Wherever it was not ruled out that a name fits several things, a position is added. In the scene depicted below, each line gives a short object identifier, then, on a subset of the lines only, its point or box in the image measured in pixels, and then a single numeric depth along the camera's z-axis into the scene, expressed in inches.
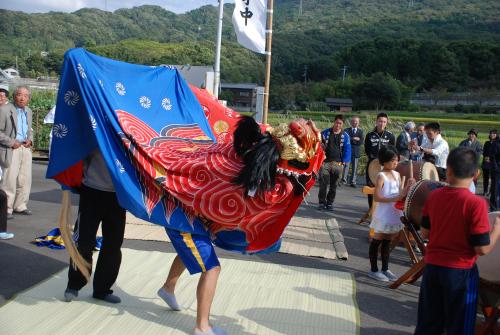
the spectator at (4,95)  246.3
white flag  346.0
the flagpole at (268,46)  314.3
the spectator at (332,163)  350.6
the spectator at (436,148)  293.7
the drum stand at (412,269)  180.4
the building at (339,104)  2133.6
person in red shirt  114.0
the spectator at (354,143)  473.1
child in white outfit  201.0
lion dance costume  129.0
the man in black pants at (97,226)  151.6
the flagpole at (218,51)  385.7
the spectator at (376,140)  350.3
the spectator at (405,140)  399.9
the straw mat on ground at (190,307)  143.2
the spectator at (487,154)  453.7
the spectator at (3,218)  217.5
